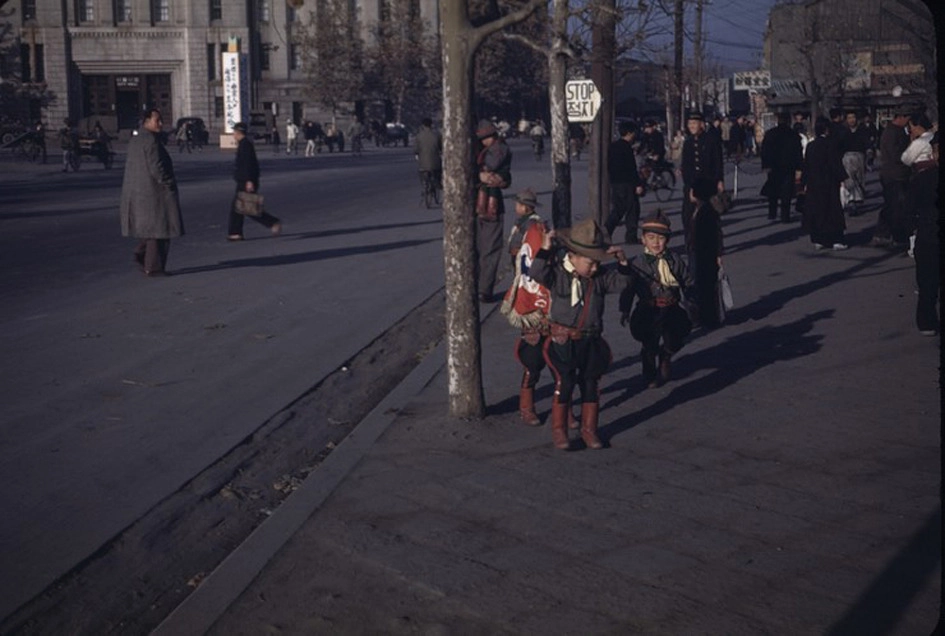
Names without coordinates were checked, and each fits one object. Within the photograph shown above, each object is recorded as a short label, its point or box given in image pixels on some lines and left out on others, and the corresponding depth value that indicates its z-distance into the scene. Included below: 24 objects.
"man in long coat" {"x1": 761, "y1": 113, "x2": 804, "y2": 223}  22.78
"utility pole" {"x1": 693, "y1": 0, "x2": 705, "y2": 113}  46.16
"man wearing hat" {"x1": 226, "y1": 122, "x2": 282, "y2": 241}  20.39
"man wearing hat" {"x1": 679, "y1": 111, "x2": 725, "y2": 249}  19.77
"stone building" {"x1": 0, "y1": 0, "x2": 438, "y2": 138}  86.81
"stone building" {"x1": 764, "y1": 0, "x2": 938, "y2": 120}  56.03
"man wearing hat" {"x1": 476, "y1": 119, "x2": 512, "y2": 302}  13.38
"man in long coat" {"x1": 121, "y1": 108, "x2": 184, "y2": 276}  15.35
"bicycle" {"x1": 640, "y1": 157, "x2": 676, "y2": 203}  29.25
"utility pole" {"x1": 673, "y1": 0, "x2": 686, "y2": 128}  20.66
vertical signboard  71.31
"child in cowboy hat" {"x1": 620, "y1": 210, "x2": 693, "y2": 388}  9.23
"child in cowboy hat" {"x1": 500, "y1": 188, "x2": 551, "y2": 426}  7.85
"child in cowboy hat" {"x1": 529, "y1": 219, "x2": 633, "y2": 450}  7.49
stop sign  17.58
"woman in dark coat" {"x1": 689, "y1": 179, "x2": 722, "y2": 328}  11.92
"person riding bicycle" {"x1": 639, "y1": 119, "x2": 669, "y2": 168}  29.46
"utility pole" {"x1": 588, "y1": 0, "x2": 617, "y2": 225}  16.83
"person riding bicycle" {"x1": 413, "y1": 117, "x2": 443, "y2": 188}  25.98
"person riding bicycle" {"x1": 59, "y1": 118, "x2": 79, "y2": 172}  45.34
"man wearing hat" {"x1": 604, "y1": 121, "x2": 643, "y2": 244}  18.97
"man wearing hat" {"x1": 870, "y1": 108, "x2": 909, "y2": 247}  17.42
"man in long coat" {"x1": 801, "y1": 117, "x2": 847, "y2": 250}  17.73
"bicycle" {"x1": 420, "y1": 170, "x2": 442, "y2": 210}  27.52
